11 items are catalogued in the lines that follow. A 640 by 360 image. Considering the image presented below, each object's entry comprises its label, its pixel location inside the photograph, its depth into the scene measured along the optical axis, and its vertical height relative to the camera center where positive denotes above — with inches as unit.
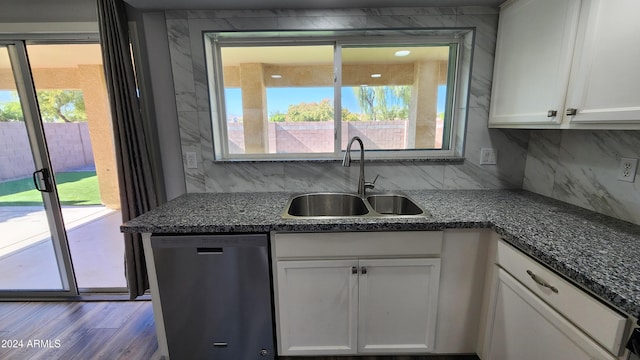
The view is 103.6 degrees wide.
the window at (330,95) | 72.2 +10.2
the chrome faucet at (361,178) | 64.7 -13.4
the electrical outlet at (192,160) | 73.0 -8.0
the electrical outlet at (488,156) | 72.2 -7.9
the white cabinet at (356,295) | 51.8 -34.8
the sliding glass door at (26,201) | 71.0 -20.4
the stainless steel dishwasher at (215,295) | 50.9 -34.1
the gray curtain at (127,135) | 62.9 -0.6
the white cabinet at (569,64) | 38.2 +11.3
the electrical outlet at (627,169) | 47.4 -8.2
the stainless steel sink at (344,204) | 68.0 -20.6
